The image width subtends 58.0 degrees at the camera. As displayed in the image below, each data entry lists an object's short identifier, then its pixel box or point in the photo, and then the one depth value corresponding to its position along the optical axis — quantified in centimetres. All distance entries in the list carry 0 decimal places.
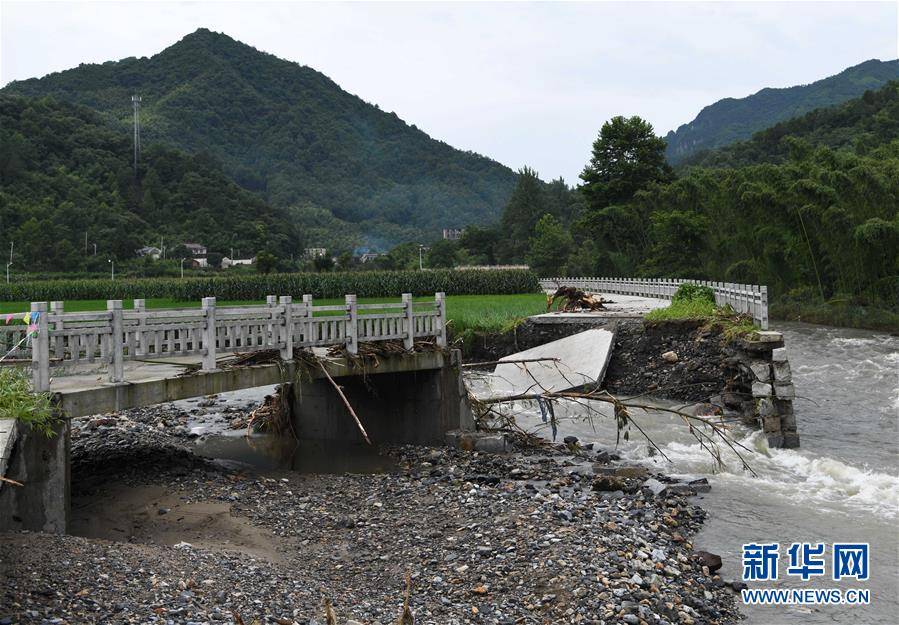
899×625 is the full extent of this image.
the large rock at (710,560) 1002
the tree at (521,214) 11400
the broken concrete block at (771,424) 1759
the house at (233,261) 9749
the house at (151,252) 9340
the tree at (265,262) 7581
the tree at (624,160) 6712
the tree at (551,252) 8175
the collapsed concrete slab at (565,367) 2361
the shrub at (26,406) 961
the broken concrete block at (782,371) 1825
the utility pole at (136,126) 11458
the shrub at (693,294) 2945
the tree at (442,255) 10949
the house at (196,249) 9795
